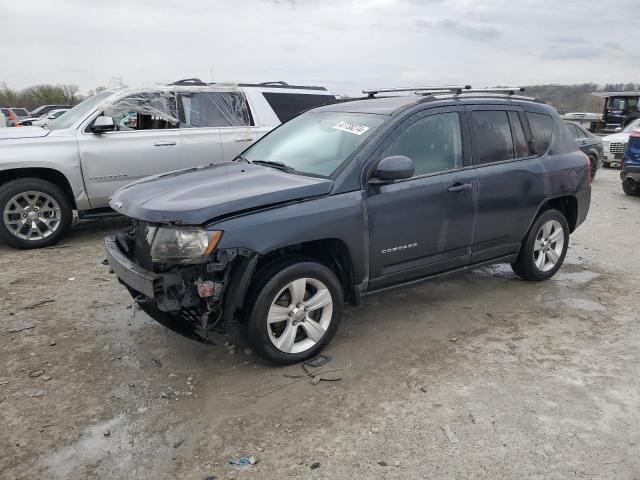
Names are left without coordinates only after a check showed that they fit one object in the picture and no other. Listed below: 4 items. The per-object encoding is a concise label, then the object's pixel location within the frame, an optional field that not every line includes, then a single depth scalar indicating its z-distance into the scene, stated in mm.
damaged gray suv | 3213
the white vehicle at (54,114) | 18712
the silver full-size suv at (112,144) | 6168
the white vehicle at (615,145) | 15594
